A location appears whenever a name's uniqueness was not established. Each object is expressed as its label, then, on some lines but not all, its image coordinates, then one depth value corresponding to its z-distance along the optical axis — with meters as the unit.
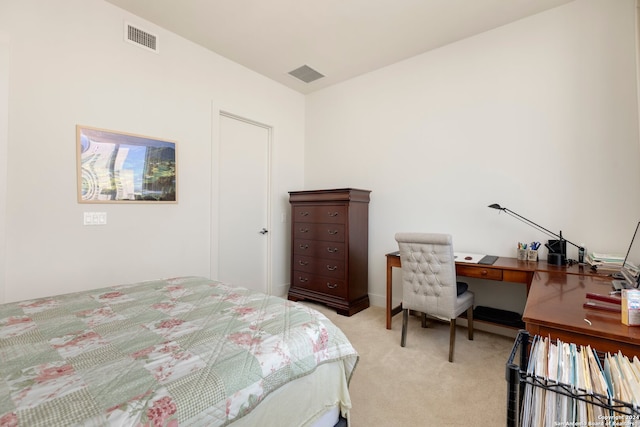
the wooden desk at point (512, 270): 2.23
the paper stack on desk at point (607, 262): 2.17
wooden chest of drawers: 3.44
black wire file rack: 0.68
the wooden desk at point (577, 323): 0.98
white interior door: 3.58
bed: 0.82
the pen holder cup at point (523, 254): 2.62
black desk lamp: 2.40
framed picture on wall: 2.43
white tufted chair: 2.39
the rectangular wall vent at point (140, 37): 2.68
